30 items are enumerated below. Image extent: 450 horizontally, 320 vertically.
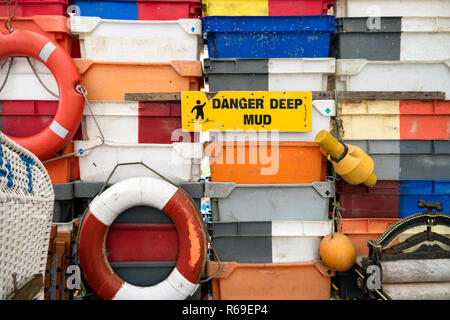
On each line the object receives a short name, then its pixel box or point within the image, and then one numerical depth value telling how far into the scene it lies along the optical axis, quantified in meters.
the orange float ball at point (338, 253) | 1.66
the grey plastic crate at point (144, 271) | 1.79
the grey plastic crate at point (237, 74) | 1.79
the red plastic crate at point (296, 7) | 1.81
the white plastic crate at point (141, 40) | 1.81
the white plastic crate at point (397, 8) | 1.85
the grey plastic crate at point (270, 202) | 1.81
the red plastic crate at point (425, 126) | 1.80
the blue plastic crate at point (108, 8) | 1.82
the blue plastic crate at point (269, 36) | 1.78
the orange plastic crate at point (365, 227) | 1.81
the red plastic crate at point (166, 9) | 1.83
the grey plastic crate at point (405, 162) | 1.80
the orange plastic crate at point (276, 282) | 1.82
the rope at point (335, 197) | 1.77
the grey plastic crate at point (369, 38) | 1.82
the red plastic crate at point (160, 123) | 1.82
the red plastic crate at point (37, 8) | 1.76
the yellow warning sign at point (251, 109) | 1.77
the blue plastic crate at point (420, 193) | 1.80
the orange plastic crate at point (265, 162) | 1.80
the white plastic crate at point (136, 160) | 1.82
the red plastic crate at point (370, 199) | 1.81
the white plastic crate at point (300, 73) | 1.79
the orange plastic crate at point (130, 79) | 1.82
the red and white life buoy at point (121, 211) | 1.68
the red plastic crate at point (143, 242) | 1.80
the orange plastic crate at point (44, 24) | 1.73
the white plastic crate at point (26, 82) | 1.75
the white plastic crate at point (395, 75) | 1.83
